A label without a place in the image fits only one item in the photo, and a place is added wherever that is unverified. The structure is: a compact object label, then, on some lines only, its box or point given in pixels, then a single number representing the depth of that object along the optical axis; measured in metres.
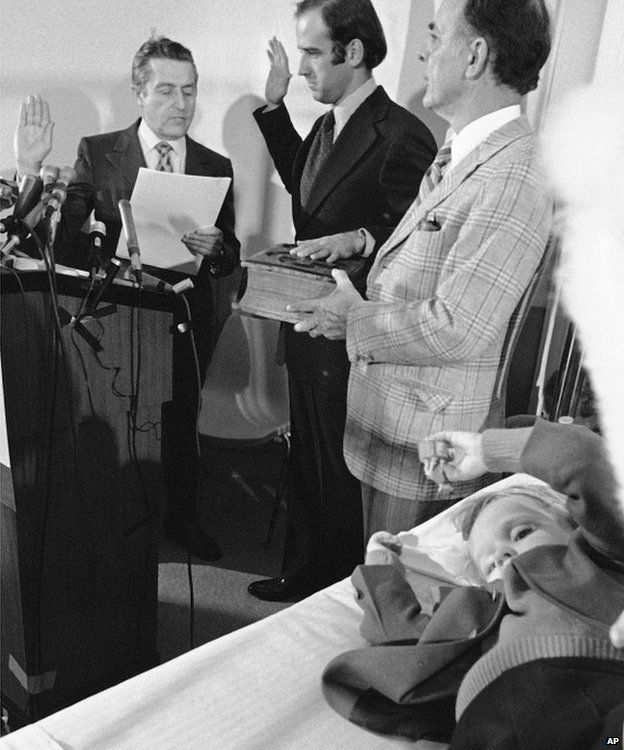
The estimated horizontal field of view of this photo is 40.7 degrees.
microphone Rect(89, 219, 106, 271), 1.62
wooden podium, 1.61
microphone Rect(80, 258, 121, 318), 1.63
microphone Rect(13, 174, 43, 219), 1.48
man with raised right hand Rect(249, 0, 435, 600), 2.22
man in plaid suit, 1.51
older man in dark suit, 2.09
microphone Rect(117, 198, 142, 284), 1.73
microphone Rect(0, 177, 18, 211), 1.57
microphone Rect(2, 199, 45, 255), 1.51
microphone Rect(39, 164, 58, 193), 1.54
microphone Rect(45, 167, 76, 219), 1.52
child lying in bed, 0.85
